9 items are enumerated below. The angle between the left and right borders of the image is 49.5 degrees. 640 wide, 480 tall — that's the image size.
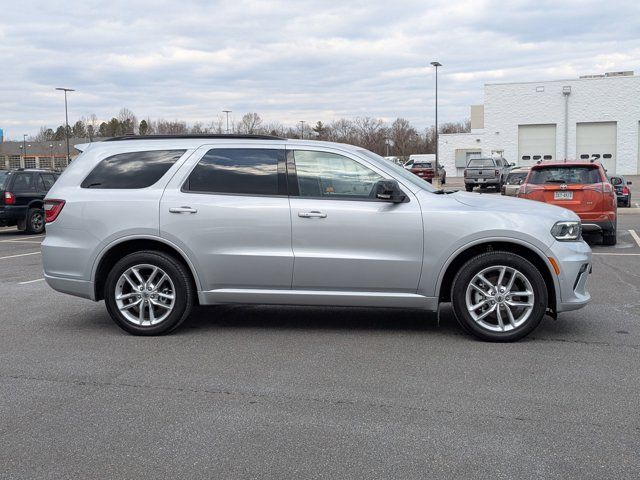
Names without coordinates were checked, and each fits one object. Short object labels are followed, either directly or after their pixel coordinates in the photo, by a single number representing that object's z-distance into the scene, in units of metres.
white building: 50.09
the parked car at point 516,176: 25.05
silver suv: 6.12
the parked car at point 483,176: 33.38
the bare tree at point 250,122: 79.32
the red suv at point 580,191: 12.77
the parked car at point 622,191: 21.55
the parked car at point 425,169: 40.72
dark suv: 17.80
